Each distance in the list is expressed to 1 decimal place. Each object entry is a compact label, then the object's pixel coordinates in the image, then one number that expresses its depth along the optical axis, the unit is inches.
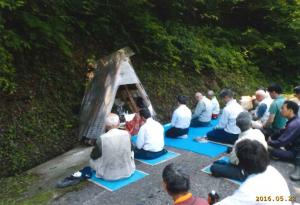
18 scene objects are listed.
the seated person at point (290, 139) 188.0
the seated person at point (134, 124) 249.5
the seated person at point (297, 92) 218.6
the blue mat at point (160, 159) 208.0
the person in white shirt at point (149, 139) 205.6
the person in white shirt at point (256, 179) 91.2
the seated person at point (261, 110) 241.9
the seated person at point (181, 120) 250.0
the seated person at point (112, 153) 174.9
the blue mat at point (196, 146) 226.0
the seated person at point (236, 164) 173.4
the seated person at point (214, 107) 306.4
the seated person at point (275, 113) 220.6
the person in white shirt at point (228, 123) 229.6
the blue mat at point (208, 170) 175.4
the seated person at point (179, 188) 92.0
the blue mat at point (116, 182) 174.3
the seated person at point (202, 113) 285.0
